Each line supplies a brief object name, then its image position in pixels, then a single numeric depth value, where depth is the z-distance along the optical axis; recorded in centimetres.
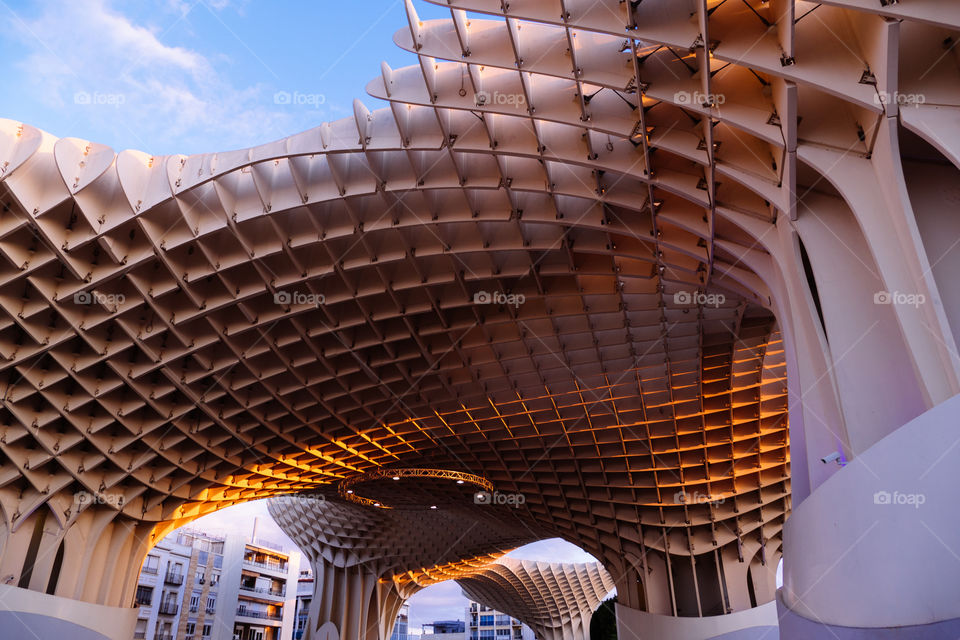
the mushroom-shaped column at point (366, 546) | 7319
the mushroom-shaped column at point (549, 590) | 10331
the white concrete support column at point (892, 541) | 858
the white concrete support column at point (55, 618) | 3194
